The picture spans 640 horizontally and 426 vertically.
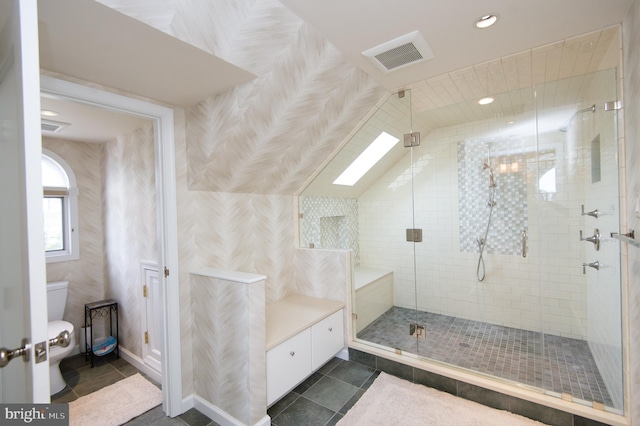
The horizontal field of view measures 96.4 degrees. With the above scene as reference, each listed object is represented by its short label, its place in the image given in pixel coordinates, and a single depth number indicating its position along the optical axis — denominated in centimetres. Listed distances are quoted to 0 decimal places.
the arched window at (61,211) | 288
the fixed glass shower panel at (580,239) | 181
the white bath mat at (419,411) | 184
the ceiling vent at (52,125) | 239
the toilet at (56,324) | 229
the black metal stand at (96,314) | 281
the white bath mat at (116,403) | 200
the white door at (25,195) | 75
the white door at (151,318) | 255
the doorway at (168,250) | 201
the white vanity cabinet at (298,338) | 198
